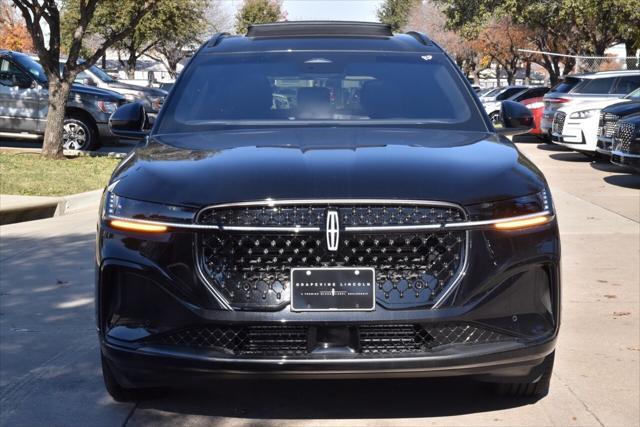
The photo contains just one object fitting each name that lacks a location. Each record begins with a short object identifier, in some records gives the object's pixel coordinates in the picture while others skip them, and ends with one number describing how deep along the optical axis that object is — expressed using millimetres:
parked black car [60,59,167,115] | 23344
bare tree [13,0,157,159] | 17562
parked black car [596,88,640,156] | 16844
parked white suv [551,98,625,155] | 19297
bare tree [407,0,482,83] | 66688
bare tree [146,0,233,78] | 54509
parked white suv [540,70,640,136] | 21355
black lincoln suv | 3941
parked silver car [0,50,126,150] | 19297
